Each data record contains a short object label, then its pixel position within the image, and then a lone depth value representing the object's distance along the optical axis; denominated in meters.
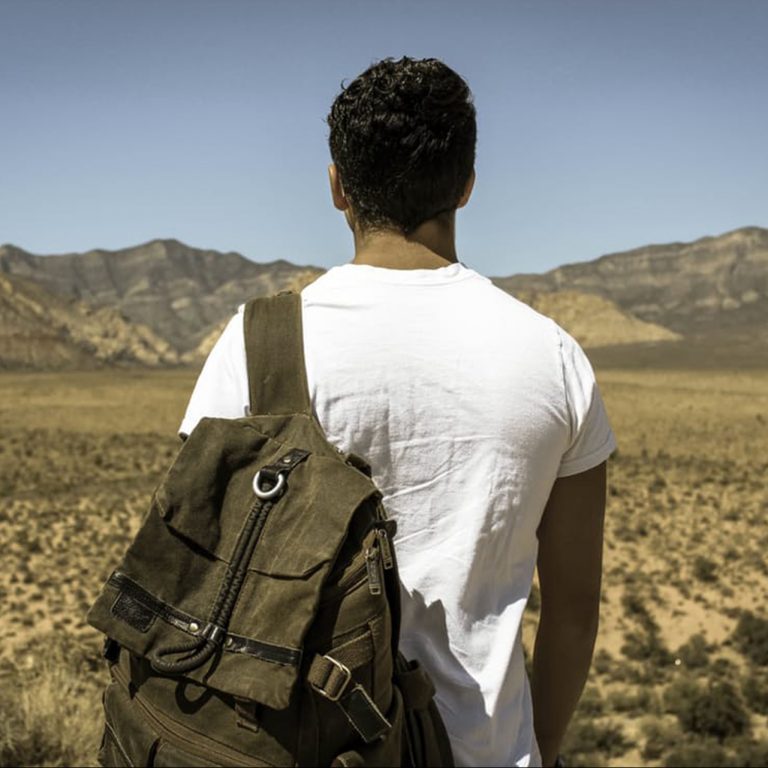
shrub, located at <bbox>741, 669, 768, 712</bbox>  8.13
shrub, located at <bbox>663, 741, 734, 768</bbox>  6.99
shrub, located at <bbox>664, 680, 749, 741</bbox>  7.62
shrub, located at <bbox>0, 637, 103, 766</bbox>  5.96
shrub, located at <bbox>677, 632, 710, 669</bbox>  9.32
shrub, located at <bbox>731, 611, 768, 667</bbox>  9.52
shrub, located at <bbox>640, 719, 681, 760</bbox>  7.29
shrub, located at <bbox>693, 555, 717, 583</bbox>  12.40
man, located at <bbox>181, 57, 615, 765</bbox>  1.46
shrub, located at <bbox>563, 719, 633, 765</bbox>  7.18
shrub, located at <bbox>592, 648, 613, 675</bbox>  9.13
